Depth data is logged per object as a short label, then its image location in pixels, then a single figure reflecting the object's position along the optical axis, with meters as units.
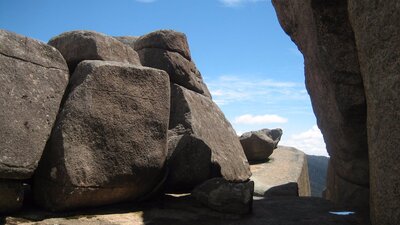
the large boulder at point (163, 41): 9.23
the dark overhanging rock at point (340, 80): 6.57
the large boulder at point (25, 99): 5.27
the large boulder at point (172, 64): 9.03
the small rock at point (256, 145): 15.16
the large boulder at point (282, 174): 10.57
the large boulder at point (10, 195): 5.33
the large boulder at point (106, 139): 5.71
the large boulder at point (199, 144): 7.21
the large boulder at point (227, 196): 6.46
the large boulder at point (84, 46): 6.82
